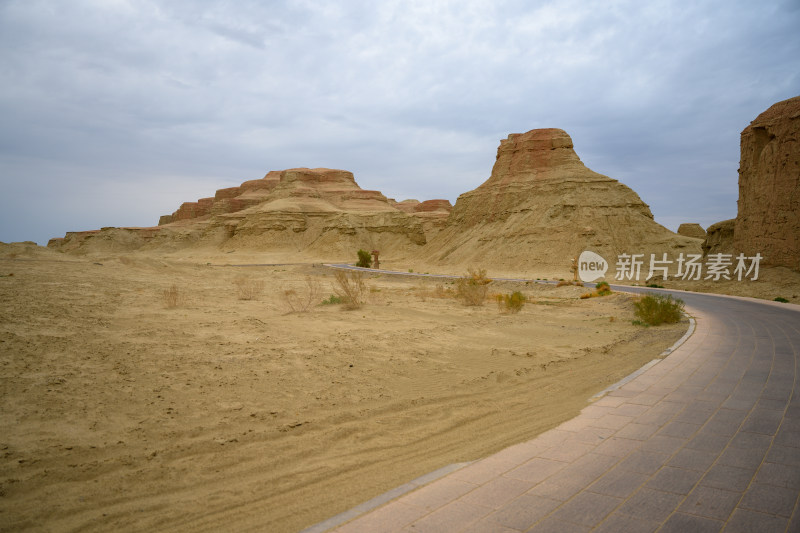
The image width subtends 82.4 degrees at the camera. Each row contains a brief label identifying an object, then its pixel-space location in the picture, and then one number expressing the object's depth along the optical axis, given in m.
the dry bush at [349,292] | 13.17
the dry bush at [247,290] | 14.15
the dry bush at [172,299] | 10.41
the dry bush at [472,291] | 16.08
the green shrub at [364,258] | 45.09
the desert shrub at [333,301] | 13.76
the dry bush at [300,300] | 12.35
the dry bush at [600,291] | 20.43
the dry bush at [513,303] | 14.58
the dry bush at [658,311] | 12.05
